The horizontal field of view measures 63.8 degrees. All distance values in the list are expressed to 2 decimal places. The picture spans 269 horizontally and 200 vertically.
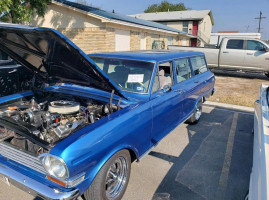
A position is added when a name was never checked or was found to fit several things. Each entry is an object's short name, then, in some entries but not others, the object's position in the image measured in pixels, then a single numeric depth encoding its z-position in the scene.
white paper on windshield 3.21
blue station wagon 2.07
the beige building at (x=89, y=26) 11.64
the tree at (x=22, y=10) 7.67
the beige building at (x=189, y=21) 31.06
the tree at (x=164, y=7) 60.91
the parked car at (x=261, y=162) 1.68
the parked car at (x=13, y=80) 4.93
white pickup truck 11.05
